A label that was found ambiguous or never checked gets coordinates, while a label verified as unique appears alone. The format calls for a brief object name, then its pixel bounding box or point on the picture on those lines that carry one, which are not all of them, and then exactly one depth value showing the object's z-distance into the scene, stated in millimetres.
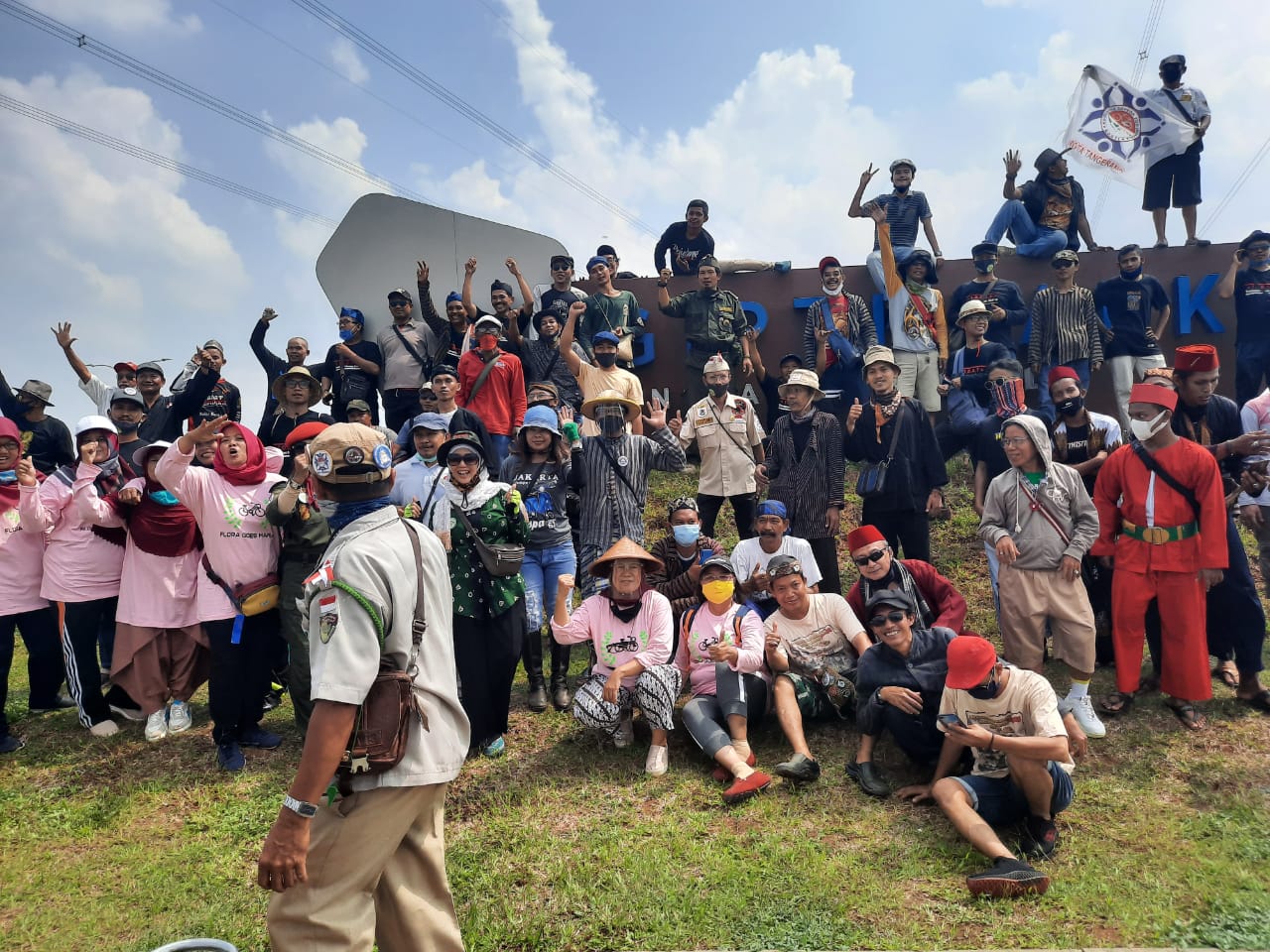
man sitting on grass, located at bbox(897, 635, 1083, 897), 3791
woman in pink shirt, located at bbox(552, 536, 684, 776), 4941
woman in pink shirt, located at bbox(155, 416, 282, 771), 4820
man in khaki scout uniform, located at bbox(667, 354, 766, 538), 7059
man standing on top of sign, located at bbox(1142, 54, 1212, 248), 9805
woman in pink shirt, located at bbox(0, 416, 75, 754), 5324
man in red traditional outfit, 5109
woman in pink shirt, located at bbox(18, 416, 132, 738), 5512
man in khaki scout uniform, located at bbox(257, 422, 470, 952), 2109
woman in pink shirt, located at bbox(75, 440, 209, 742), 5465
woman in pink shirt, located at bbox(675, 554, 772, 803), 4707
